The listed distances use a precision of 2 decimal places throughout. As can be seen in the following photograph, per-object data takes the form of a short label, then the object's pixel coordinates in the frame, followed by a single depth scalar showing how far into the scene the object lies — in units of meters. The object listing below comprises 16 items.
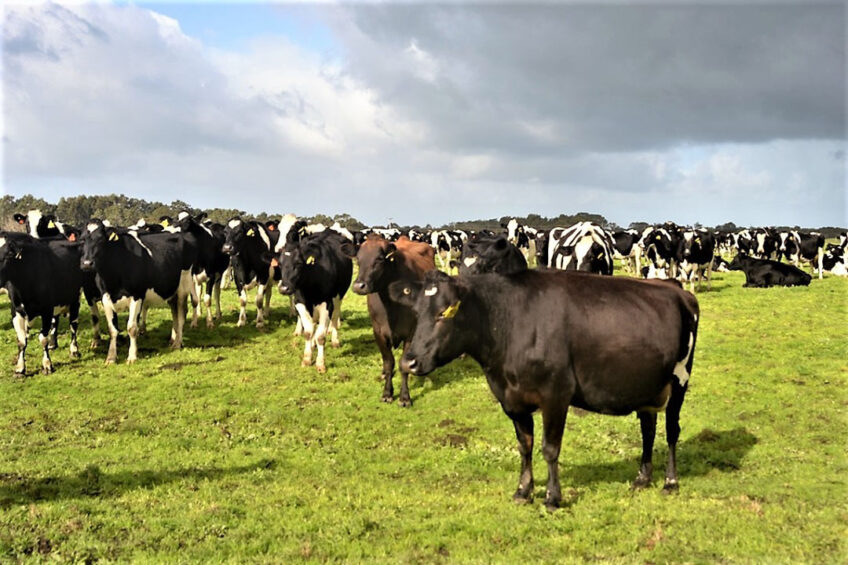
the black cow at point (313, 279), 14.04
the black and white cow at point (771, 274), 31.06
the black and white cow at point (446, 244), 45.28
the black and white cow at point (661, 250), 28.33
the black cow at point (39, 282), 13.61
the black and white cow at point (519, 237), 32.06
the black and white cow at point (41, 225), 20.16
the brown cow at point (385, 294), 11.80
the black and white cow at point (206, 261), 18.50
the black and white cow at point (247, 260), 18.81
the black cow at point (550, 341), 6.72
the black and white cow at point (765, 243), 45.91
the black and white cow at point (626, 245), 39.78
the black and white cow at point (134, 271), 14.51
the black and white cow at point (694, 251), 27.33
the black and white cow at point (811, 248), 40.47
